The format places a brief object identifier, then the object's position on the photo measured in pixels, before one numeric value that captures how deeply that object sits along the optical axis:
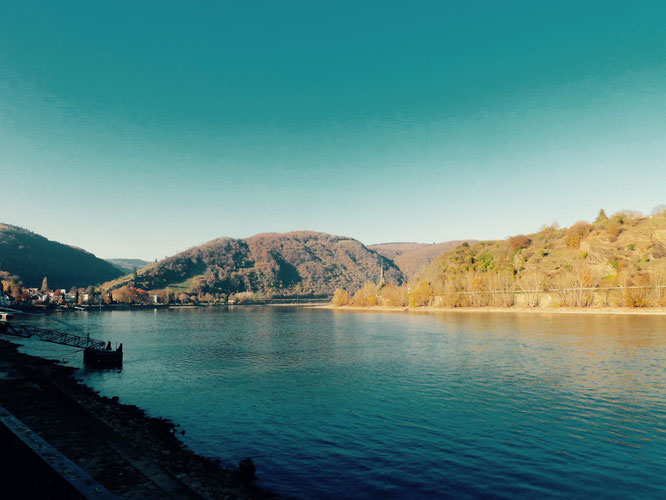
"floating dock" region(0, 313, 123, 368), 43.31
